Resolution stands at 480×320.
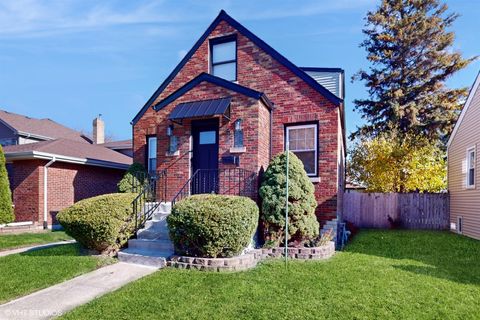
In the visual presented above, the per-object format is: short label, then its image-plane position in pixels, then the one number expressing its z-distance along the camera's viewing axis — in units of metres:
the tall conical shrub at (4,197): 10.85
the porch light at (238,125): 8.63
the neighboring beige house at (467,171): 10.11
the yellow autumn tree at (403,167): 15.30
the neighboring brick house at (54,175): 11.86
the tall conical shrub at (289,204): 6.95
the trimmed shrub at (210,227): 5.73
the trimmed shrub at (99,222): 6.48
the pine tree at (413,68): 19.14
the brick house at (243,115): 8.60
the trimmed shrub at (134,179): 9.86
